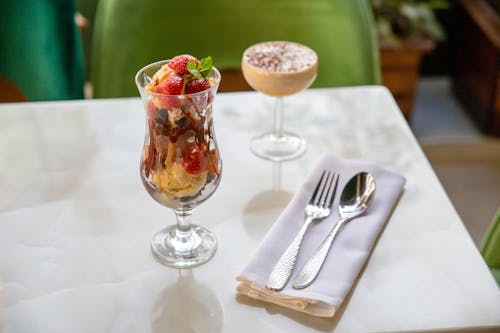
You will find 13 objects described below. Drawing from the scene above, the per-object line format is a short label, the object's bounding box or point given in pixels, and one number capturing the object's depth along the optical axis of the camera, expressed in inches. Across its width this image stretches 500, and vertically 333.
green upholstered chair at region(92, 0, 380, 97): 59.2
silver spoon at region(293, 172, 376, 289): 32.0
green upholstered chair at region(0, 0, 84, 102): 64.7
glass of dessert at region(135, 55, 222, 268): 31.0
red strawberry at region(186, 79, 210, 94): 31.3
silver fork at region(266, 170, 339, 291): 31.7
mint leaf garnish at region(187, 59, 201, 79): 31.0
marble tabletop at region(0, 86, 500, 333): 30.6
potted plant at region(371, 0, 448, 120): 96.0
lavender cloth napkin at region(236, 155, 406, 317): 30.6
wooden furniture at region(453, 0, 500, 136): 96.7
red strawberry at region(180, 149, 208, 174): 31.5
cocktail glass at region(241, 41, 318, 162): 42.3
